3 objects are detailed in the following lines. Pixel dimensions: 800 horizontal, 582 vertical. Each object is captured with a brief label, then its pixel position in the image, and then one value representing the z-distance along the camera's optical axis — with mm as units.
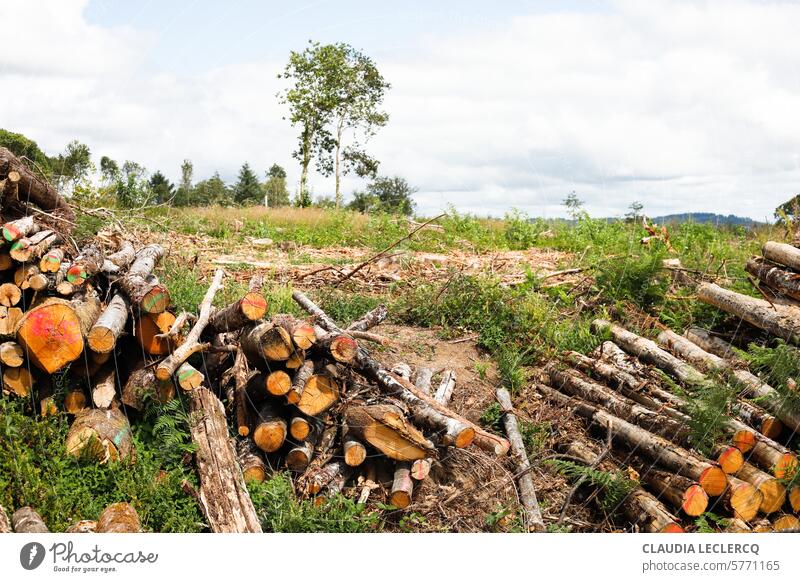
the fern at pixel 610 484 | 4363
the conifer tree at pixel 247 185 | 33625
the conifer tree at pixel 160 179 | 34347
